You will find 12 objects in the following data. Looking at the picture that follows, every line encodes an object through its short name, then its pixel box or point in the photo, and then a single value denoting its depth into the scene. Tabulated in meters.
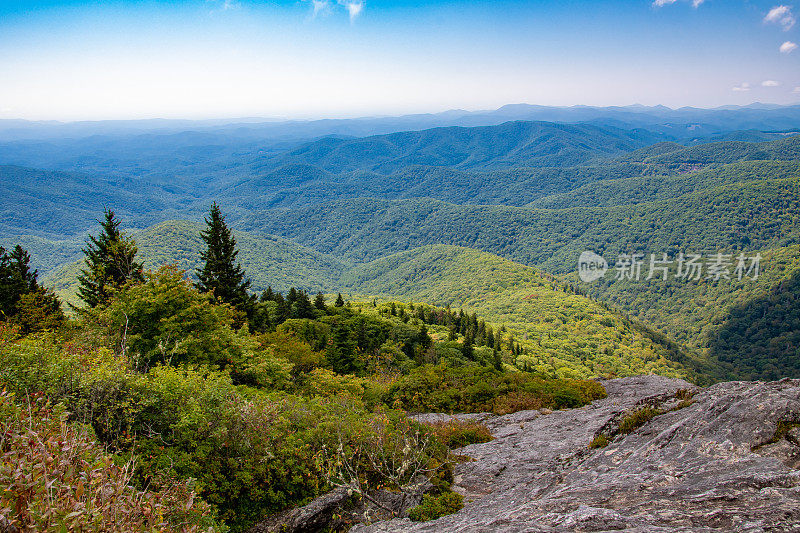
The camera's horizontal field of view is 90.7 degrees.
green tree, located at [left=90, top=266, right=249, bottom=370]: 20.25
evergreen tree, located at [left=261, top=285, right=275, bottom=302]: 59.78
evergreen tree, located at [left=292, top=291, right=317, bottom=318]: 47.72
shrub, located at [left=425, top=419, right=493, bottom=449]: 17.36
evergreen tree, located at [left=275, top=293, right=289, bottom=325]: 46.51
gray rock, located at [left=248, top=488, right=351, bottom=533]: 11.80
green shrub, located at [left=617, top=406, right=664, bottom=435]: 13.33
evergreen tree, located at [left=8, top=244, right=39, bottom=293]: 39.31
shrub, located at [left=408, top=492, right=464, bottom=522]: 11.60
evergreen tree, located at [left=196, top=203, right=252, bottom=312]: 36.78
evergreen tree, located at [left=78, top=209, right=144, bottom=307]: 33.38
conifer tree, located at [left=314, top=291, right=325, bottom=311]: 52.66
